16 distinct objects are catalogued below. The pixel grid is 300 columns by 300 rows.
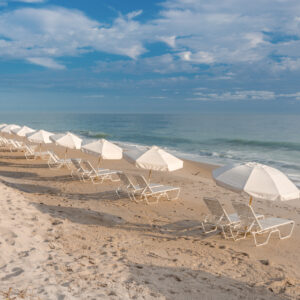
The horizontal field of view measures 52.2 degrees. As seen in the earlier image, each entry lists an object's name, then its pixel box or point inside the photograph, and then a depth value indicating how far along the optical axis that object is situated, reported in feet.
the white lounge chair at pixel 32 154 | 49.05
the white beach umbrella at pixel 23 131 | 58.23
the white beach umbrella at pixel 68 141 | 40.63
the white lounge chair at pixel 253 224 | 18.67
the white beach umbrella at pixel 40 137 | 46.61
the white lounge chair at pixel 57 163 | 42.58
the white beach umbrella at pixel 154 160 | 25.91
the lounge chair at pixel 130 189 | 27.58
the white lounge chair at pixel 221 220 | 19.47
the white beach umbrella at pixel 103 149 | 32.73
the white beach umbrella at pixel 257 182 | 18.07
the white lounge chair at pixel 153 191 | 26.99
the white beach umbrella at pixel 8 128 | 65.46
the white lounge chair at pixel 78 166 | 35.19
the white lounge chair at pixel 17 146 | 56.81
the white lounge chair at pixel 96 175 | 34.45
